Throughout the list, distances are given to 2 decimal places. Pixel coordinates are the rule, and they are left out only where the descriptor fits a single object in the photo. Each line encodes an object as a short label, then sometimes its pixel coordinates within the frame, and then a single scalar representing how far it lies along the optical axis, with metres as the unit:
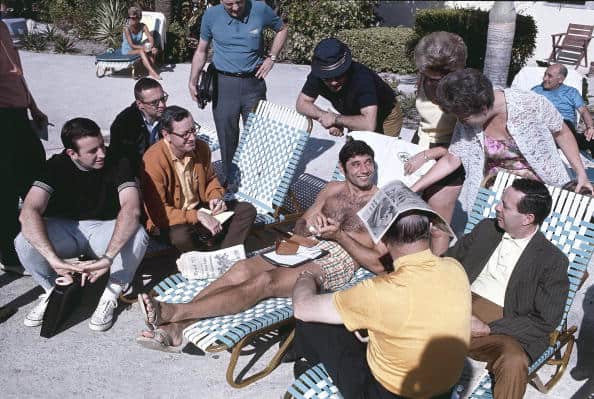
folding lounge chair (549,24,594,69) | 13.70
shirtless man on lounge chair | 3.43
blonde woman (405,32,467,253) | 3.90
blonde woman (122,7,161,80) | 11.16
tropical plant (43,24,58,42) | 14.17
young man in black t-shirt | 3.83
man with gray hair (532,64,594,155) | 6.63
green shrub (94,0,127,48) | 13.45
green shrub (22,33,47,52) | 13.81
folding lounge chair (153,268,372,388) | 3.23
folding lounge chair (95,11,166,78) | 11.09
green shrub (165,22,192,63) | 12.83
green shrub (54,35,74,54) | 13.62
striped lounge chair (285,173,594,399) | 3.22
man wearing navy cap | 4.30
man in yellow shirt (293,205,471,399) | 2.33
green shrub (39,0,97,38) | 14.98
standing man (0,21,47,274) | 4.46
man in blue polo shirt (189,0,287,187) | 5.78
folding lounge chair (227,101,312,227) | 4.97
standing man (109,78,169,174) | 4.65
